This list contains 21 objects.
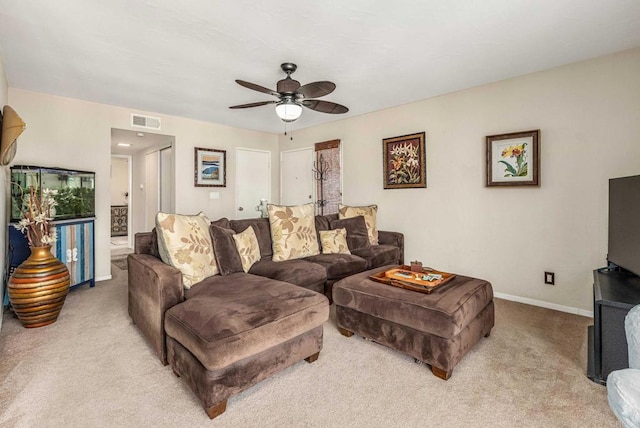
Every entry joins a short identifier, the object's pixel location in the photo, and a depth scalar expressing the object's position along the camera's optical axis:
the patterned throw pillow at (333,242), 3.62
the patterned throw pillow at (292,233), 3.28
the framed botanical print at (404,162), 4.04
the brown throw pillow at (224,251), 2.53
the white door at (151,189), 5.96
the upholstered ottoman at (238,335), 1.54
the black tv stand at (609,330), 1.73
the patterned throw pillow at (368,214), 4.12
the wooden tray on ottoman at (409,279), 2.18
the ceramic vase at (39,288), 2.50
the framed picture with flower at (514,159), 3.14
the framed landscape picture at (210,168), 5.06
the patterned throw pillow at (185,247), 2.21
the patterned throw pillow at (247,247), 2.81
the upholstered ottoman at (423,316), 1.86
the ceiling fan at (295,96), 2.59
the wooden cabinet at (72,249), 3.02
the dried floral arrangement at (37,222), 2.67
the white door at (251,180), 5.61
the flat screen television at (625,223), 1.95
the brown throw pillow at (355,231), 3.88
